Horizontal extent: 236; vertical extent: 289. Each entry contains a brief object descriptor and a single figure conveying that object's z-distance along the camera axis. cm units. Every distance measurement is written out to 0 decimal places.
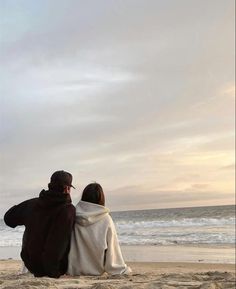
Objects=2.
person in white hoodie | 369
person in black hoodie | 353
